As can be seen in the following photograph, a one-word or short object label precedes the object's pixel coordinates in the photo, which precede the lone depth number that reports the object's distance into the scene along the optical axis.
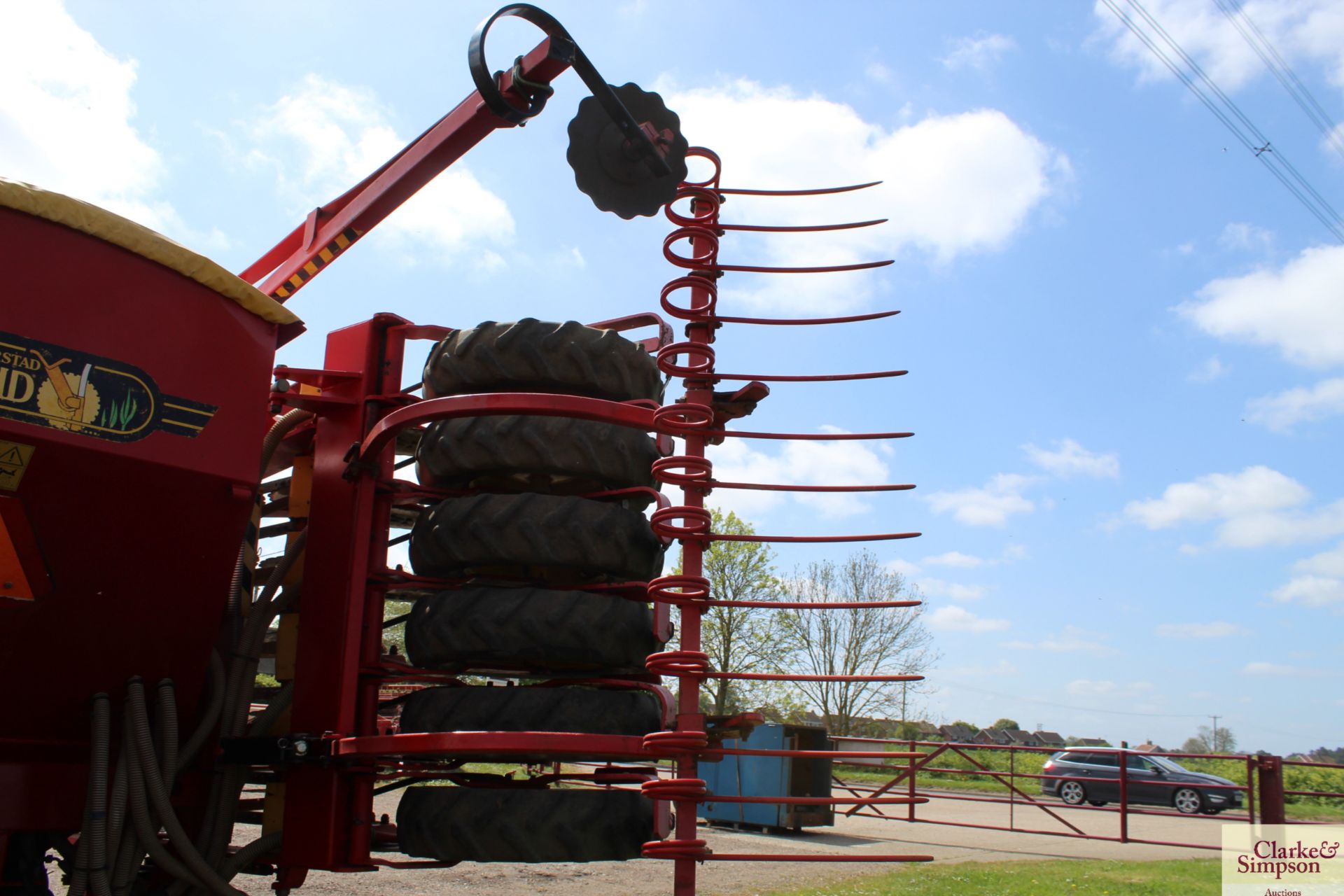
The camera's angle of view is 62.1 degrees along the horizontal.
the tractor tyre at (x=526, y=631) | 3.40
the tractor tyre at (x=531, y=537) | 3.50
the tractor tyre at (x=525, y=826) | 3.33
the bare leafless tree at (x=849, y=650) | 32.28
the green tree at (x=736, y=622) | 29.06
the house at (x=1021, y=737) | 59.28
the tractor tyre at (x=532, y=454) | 3.61
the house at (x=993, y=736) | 52.28
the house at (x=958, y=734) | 48.21
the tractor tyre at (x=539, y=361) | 3.66
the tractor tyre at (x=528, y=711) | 3.39
